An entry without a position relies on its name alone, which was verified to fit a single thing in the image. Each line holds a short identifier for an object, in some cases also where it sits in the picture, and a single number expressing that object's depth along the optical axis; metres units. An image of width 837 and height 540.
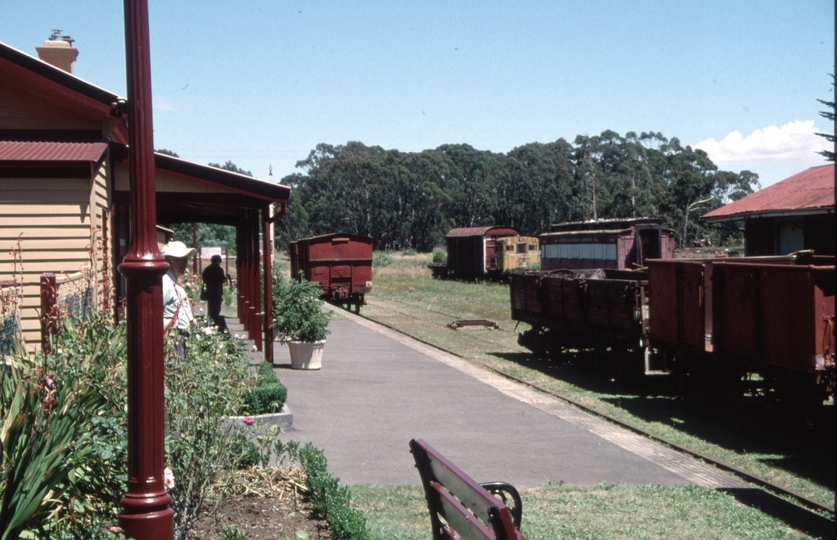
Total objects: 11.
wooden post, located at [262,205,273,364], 13.13
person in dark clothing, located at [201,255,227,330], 16.38
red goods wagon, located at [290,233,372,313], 31.36
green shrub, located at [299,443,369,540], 5.15
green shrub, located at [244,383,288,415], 9.09
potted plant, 14.16
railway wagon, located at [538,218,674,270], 31.69
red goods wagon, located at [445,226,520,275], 47.47
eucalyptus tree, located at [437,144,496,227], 91.12
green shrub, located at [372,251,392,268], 66.51
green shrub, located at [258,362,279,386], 9.93
